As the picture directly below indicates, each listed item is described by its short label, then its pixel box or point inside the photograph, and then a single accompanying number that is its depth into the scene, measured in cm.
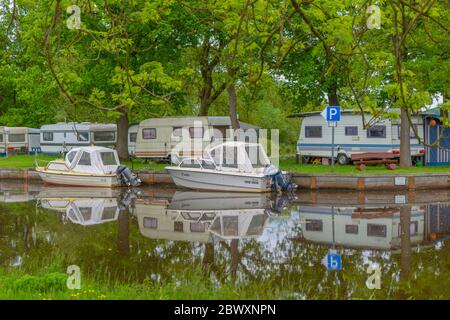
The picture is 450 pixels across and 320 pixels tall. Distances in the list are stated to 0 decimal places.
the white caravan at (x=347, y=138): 3006
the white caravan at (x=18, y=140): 4422
